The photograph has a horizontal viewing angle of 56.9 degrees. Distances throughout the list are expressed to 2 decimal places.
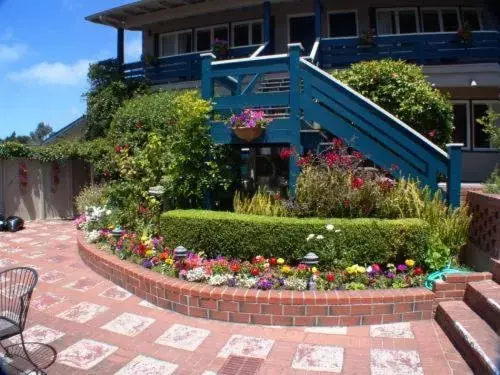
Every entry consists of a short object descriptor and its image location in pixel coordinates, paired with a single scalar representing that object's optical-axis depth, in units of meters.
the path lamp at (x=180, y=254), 5.59
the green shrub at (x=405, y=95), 8.41
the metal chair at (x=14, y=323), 3.71
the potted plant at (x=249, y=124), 6.64
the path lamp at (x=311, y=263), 5.12
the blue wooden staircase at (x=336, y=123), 6.46
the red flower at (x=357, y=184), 5.88
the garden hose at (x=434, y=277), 5.13
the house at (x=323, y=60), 6.64
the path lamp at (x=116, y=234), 7.19
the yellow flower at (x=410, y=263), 5.34
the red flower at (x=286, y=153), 6.45
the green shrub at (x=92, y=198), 9.58
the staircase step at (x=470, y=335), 3.59
